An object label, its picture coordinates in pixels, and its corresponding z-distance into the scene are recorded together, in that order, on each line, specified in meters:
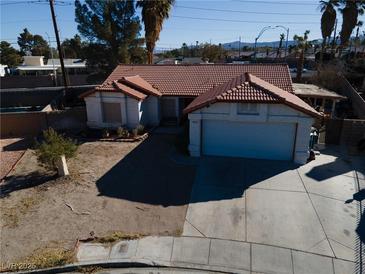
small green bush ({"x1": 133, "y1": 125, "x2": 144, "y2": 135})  20.27
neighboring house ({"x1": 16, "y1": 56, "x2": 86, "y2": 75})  48.44
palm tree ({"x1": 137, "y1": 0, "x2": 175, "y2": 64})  28.31
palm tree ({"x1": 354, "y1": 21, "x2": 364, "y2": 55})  56.91
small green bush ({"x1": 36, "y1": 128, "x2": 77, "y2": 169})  13.77
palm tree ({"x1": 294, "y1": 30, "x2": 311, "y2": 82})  55.02
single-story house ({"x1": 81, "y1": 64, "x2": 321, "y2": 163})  14.98
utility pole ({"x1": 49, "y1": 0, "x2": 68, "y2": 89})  24.77
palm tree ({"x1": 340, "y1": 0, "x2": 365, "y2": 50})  36.66
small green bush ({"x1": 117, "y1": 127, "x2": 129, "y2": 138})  19.93
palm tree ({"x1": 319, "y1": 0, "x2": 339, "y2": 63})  38.12
